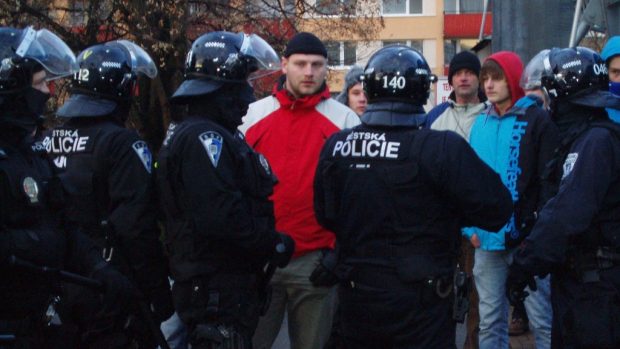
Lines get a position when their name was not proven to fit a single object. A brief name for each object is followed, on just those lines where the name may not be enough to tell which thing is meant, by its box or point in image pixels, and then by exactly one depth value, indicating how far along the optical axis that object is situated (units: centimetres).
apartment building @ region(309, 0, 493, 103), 4966
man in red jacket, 586
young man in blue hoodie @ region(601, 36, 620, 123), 700
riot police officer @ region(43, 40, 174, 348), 533
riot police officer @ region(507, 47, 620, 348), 488
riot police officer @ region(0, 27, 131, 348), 423
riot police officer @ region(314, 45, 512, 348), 473
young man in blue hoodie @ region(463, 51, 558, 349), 645
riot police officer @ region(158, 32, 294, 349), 488
